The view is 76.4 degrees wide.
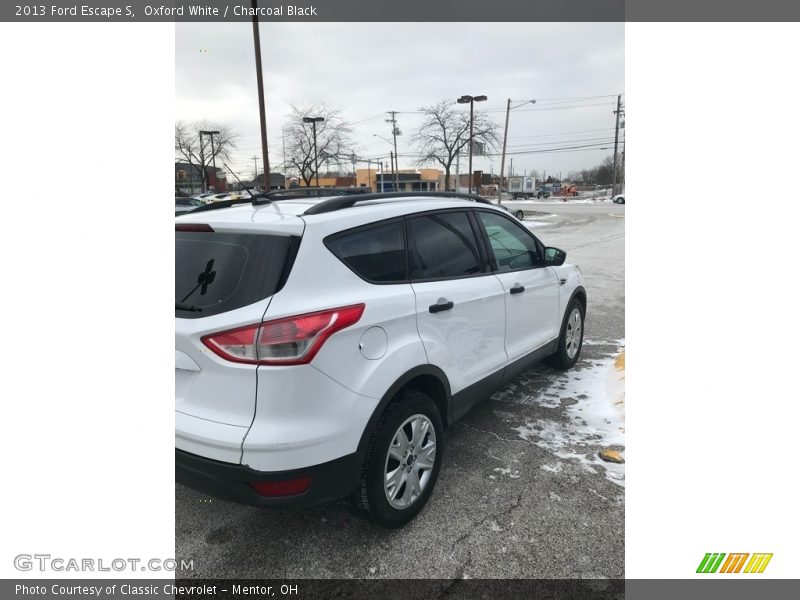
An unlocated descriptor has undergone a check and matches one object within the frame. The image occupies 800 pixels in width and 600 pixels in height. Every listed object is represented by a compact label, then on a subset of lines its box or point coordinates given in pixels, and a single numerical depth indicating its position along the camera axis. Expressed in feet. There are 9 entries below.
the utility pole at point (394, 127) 190.49
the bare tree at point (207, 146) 128.98
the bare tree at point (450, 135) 131.54
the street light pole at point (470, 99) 119.75
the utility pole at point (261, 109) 46.32
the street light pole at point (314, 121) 107.30
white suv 6.84
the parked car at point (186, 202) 78.10
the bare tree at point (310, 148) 124.26
